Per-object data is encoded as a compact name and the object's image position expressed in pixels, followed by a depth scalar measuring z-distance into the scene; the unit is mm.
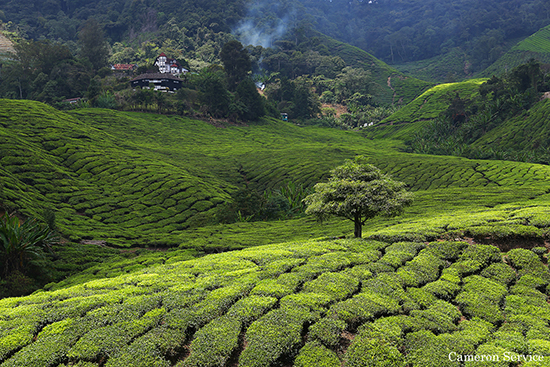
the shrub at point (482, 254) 15809
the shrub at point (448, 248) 16484
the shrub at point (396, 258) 15655
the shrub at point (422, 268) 14192
